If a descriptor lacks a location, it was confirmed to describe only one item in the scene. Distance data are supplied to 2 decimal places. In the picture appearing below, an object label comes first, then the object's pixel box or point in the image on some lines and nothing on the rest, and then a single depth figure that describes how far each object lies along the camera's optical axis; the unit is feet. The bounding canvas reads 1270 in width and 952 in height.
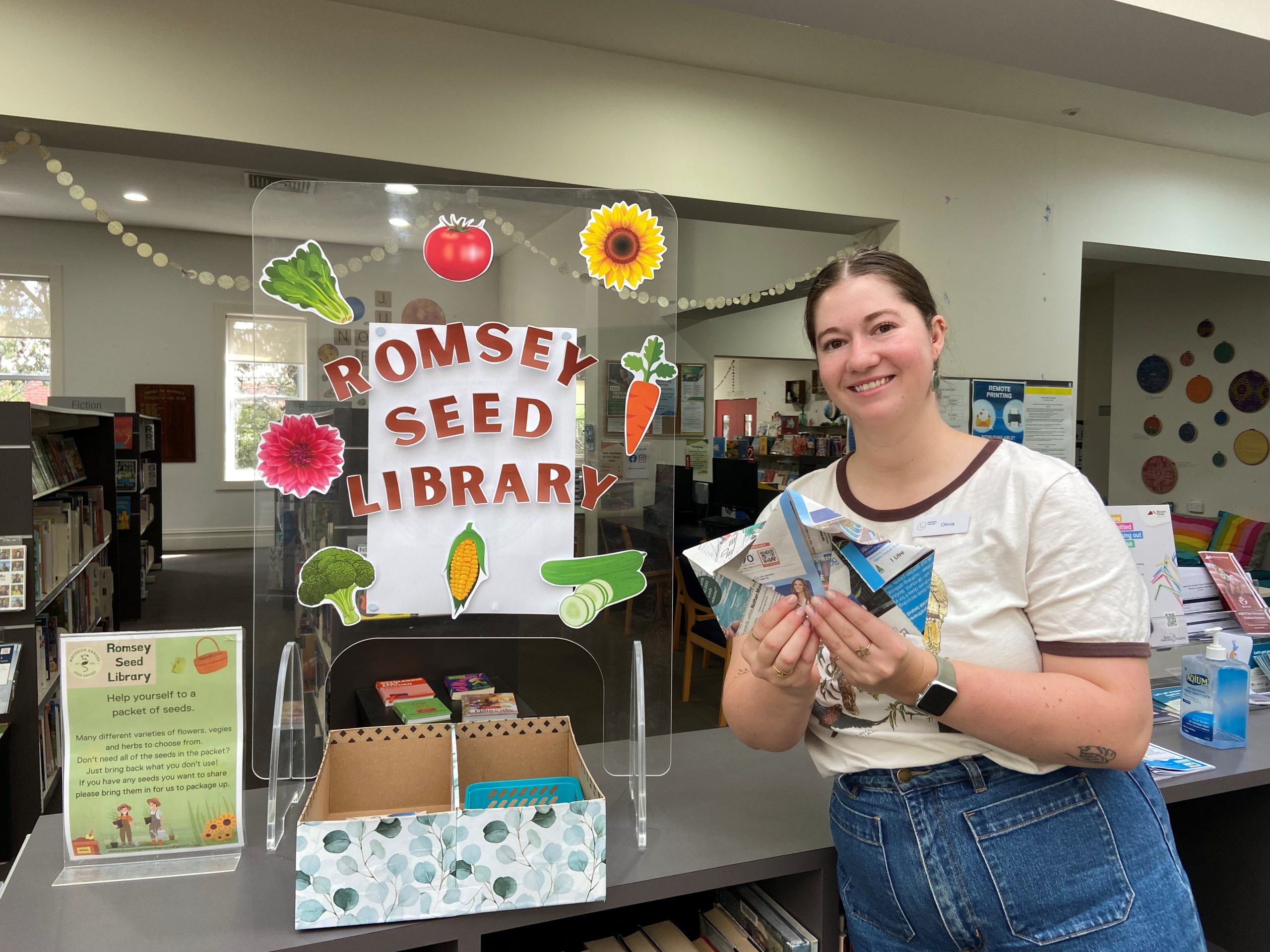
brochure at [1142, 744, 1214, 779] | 5.20
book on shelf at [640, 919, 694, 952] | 4.71
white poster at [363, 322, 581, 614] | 4.64
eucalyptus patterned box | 3.58
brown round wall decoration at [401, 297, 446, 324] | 4.67
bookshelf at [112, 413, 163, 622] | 21.65
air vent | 4.56
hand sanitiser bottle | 5.76
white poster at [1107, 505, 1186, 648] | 6.45
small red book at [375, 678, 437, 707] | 7.70
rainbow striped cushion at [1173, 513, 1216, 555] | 22.22
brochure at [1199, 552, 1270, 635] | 6.81
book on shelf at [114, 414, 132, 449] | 22.85
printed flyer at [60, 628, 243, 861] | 4.09
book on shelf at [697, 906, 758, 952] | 4.68
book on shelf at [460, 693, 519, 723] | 6.81
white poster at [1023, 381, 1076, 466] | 15.38
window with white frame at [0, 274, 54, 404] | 28.68
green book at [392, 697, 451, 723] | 6.79
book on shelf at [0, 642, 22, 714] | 8.89
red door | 34.96
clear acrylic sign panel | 4.59
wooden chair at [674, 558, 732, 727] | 14.67
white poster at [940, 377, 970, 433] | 14.82
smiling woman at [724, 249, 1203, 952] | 3.34
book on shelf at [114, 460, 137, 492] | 22.49
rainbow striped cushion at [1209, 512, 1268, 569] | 20.88
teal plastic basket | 4.25
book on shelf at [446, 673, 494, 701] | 7.83
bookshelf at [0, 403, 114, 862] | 9.48
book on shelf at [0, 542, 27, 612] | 9.37
